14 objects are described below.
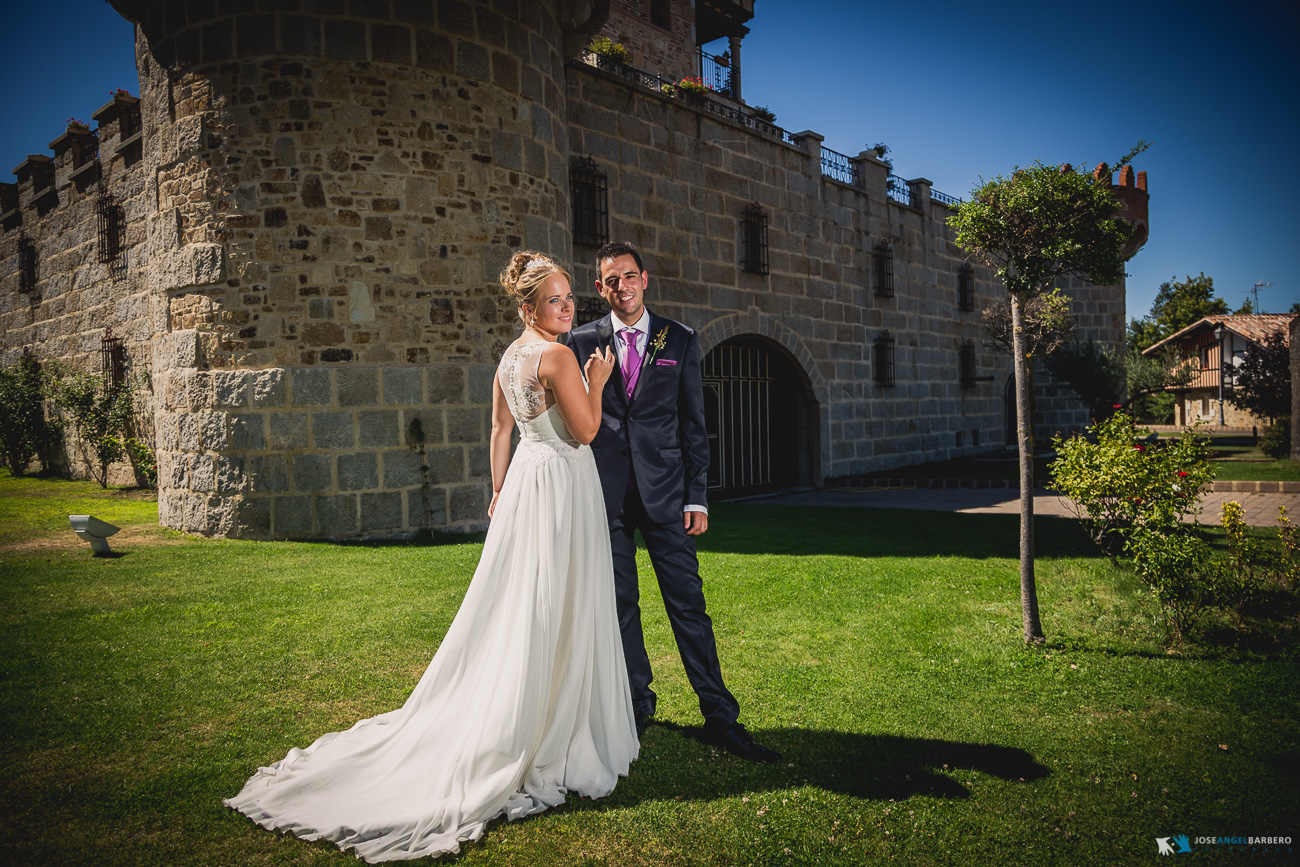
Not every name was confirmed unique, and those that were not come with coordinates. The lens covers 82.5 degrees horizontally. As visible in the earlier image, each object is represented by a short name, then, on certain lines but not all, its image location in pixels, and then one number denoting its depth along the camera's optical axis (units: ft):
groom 10.77
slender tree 14.85
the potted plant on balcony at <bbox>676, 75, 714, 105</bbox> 40.81
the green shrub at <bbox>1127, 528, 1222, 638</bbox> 14.88
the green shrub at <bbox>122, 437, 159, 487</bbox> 40.60
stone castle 26.55
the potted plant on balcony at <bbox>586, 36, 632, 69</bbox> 36.88
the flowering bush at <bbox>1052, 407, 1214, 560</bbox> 16.28
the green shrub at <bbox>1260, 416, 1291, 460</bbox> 55.11
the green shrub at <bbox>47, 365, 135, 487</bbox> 41.81
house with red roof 126.38
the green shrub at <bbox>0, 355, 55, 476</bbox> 50.21
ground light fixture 23.91
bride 8.96
